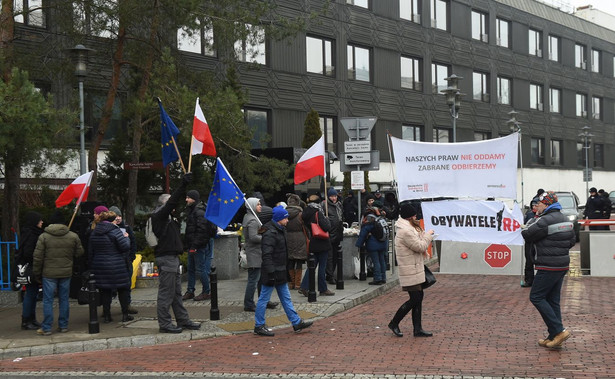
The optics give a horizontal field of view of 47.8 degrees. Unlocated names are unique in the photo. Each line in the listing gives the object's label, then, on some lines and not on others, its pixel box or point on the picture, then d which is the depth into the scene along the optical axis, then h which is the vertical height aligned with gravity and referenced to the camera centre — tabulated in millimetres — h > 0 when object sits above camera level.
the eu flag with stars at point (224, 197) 10125 -73
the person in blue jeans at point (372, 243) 13781 -1083
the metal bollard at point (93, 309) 9719 -1607
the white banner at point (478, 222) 12070 -621
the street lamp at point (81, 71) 14562 +2638
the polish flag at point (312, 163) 13055 +507
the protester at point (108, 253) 10281 -870
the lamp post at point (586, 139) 39562 +3052
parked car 25312 -758
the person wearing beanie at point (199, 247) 12094 -972
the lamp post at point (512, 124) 31058 +2886
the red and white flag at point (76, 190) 11297 +87
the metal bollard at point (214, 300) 10562 -1643
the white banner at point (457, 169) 12328 +335
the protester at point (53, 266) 9758 -987
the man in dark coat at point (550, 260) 8438 -915
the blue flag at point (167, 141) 10870 +842
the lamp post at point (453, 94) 24438 +3312
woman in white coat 9156 -853
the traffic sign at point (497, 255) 15500 -1551
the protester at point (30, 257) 10078 -886
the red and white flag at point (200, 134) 10914 +922
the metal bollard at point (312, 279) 11891 -1541
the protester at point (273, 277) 9680 -1208
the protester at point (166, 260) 9633 -930
